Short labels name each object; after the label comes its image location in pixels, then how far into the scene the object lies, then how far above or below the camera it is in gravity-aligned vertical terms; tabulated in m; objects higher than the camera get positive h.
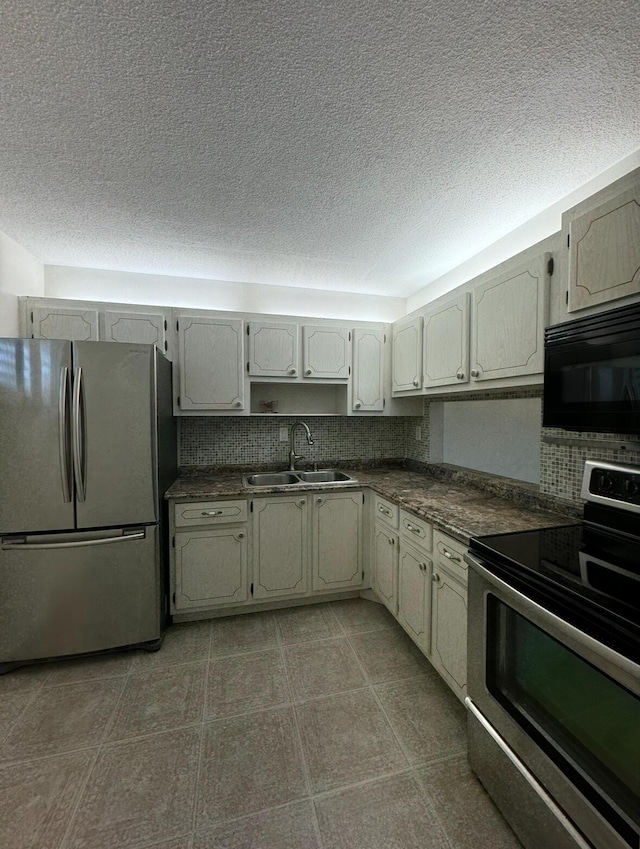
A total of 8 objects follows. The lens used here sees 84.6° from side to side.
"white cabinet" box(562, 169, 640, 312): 1.16 +0.61
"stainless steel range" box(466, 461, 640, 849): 0.83 -0.73
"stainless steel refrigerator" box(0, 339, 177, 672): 1.85 -0.44
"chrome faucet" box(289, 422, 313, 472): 2.92 -0.26
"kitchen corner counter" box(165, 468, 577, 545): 1.59 -0.48
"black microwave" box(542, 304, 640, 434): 1.11 +0.16
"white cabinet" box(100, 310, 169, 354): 2.41 +0.62
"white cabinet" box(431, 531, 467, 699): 1.52 -0.91
